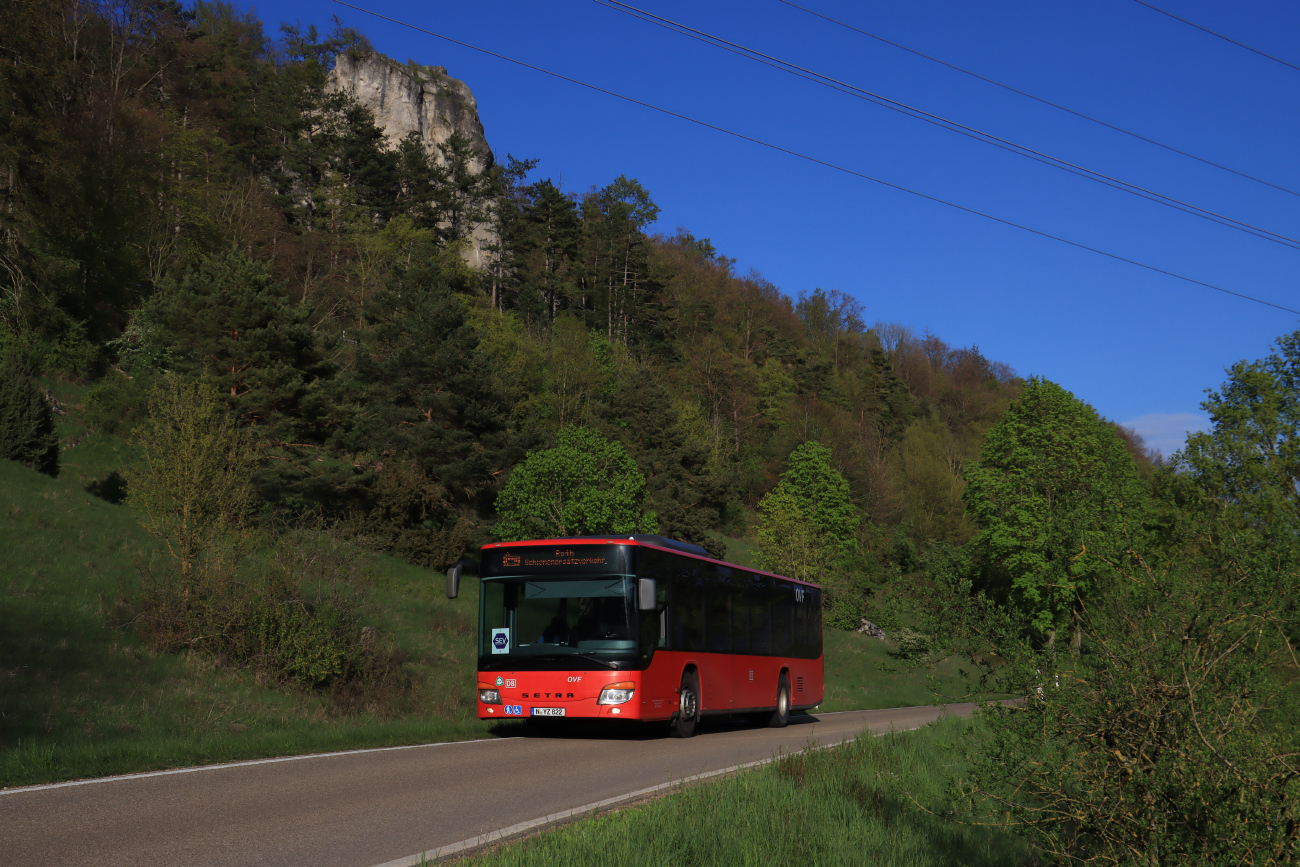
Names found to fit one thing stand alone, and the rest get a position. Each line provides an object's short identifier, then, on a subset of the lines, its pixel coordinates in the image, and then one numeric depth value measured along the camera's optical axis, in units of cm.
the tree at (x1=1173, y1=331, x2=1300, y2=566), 4706
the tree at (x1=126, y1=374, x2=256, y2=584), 1828
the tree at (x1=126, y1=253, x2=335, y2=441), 4178
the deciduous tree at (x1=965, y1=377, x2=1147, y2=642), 4853
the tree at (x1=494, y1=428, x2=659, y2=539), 4594
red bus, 1500
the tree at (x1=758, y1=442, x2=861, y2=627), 5075
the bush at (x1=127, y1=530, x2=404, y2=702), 1803
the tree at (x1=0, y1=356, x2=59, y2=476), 3192
